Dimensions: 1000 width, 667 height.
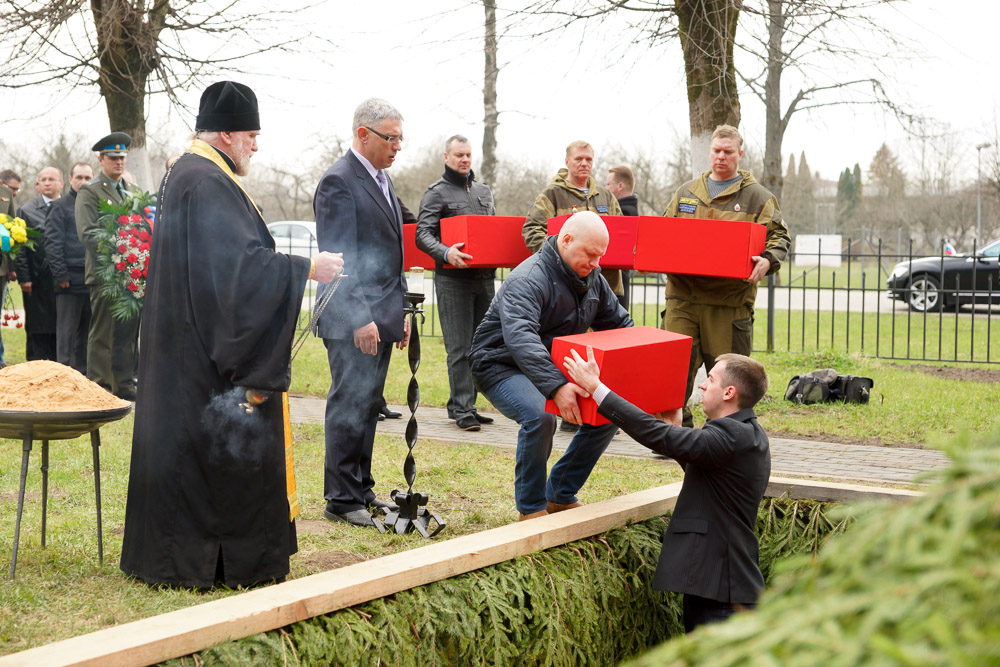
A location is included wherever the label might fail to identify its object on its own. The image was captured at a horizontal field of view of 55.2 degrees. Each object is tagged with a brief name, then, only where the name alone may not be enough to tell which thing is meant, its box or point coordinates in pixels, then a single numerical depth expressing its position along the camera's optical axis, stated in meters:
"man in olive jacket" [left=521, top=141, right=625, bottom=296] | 7.43
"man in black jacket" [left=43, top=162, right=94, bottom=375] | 9.74
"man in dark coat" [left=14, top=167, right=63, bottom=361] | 10.71
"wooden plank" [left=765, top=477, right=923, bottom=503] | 4.70
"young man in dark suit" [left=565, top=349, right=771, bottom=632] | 3.88
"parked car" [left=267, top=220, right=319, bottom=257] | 27.42
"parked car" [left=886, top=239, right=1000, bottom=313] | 19.17
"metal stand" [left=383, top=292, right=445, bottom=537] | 4.81
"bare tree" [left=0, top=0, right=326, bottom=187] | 11.34
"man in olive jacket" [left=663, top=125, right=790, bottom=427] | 6.55
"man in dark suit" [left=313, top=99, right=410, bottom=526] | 4.97
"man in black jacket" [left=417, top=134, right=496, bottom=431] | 7.71
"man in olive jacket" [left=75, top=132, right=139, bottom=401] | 8.88
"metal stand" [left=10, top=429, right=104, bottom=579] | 3.81
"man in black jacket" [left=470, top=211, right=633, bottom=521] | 4.49
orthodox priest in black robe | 3.67
